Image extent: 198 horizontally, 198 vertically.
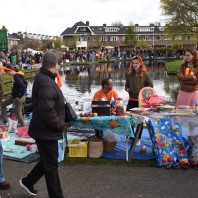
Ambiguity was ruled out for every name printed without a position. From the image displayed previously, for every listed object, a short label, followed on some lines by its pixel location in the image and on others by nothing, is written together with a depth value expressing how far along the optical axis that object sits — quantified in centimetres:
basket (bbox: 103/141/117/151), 627
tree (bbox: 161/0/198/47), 3177
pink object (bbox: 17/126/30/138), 761
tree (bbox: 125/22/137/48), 8375
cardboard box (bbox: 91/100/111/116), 600
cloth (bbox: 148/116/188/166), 556
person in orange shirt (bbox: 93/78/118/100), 720
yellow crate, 602
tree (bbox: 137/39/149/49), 8815
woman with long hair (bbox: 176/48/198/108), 680
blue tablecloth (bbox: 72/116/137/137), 577
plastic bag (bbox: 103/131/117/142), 632
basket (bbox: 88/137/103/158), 601
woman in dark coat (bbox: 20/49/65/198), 371
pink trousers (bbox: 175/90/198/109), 707
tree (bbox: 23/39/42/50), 7802
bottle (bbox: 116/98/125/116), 596
